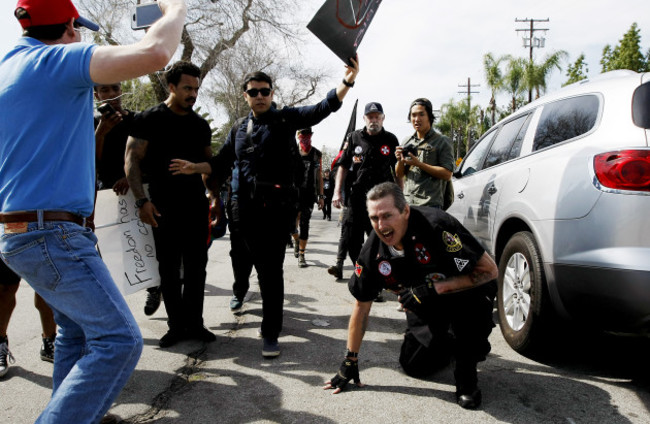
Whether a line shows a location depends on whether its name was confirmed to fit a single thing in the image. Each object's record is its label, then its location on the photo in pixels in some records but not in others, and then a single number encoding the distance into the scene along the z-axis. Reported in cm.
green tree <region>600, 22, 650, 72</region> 2534
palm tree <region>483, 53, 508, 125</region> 3008
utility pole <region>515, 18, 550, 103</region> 3762
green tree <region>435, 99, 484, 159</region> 4629
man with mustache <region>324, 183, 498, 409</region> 249
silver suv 223
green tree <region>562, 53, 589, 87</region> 3178
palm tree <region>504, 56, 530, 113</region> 2864
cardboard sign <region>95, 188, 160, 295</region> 340
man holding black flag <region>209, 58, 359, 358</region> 321
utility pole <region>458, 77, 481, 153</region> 4727
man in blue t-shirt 154
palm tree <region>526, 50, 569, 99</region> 2800
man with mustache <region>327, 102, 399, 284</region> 467
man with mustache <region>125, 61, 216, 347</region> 328
